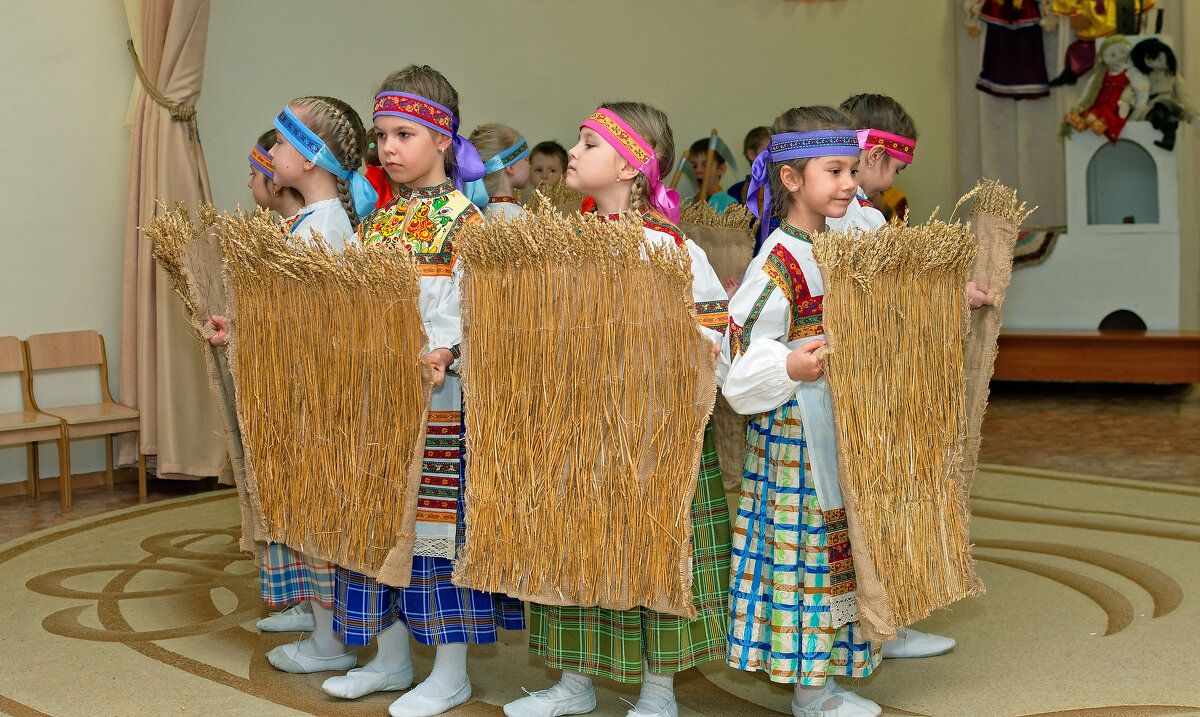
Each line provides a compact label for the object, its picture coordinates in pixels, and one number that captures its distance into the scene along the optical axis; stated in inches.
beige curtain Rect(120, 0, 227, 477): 191.8
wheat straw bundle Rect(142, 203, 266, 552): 105.1
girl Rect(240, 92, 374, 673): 111.7
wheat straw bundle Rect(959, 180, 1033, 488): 105.5
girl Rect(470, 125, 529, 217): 146.4
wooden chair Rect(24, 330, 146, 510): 185.9
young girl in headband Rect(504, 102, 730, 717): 94.8
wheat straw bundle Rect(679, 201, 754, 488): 124.6
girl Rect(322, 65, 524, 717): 100.0
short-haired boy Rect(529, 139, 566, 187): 215.6
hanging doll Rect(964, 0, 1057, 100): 308.7
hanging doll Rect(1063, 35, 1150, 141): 291.7
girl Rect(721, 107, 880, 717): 93.1
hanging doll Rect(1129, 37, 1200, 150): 287.9
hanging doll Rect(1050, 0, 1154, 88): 298.2
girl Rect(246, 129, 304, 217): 125.6
